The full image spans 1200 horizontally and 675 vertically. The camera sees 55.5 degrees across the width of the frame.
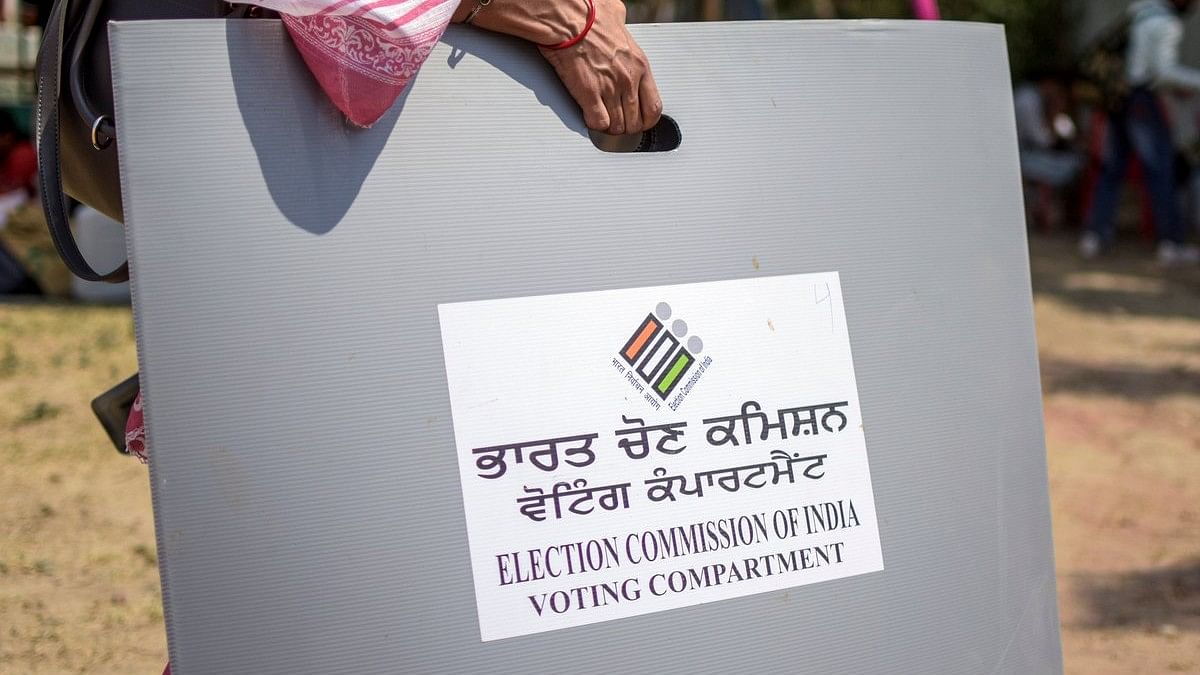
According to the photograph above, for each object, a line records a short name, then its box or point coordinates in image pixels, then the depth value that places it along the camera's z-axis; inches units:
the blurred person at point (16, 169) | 244.8
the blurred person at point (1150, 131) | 283.0
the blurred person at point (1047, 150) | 358.9
